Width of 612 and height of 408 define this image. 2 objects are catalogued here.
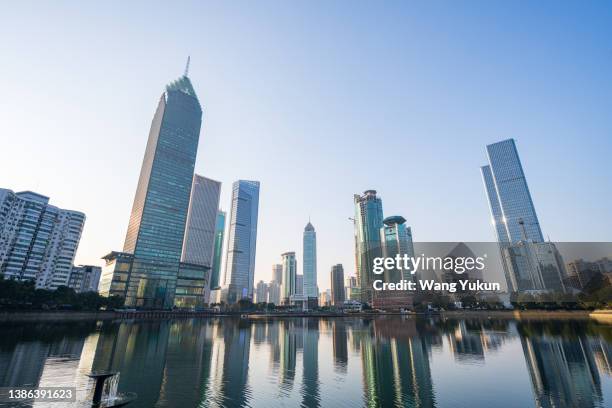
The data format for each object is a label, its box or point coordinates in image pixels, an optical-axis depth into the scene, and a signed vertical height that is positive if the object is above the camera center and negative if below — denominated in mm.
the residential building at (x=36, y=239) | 153500 +39465
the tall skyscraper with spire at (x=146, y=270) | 189125 +25287
